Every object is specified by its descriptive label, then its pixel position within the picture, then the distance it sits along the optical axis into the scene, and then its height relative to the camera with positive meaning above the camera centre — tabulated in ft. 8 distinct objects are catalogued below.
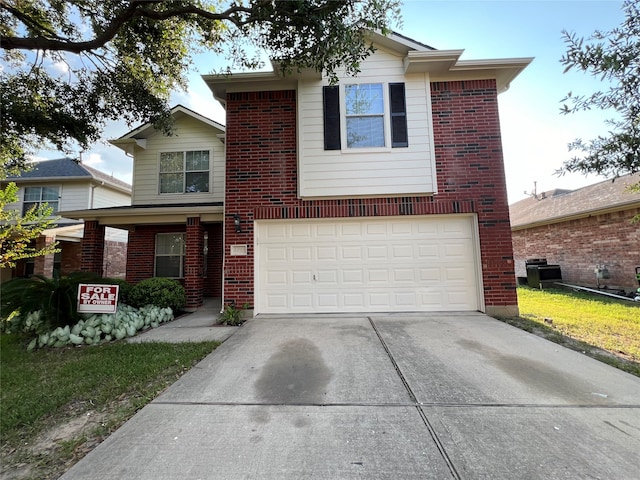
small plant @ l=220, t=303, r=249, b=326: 18.99 -3.88
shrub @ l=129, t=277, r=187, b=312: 22.43 -2.56
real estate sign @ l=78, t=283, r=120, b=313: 16.56 -2.03
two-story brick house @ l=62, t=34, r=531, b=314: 20.39 +5.47
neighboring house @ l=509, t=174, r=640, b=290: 30.29 +2.58
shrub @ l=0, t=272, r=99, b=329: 17.02 -2.08
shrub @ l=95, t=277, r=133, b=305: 22.62 -2.38
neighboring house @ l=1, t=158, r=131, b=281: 38.88 +9.81
